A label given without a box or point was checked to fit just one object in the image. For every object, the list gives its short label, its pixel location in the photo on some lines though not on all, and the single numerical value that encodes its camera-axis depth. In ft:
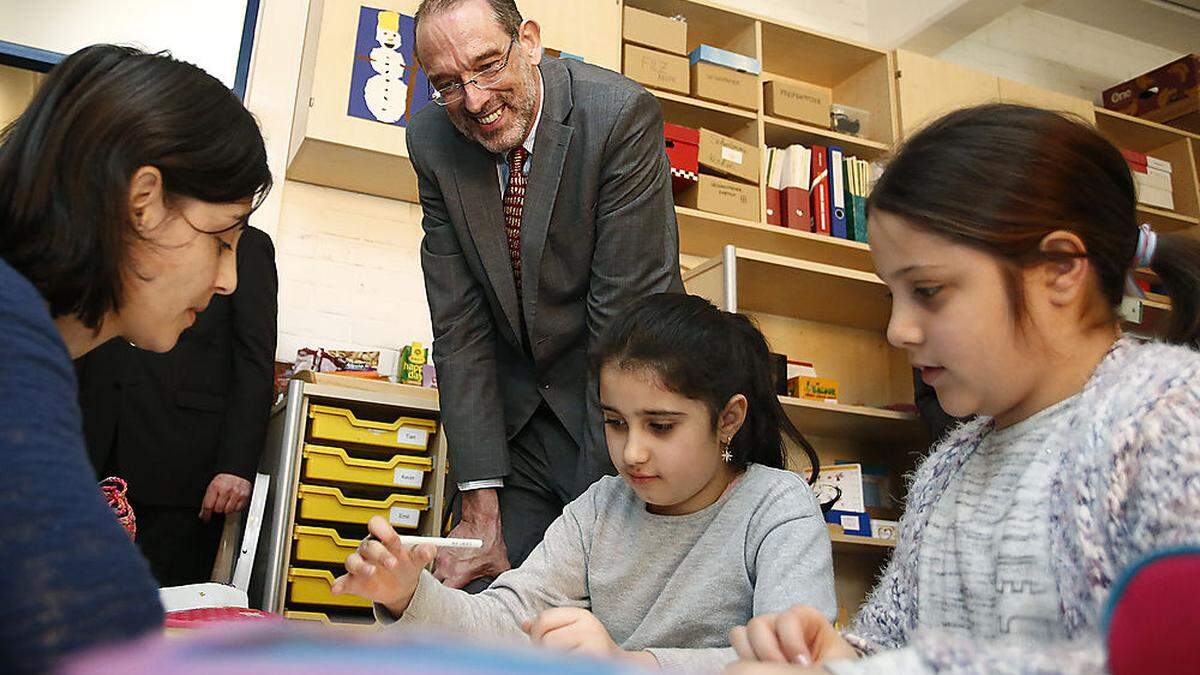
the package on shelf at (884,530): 10.05
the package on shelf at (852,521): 9.96
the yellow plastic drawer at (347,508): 8.18
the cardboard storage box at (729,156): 10.82
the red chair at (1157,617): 1.24
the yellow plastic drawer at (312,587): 8.00
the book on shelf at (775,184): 11.15
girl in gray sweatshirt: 3.89
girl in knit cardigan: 2.67
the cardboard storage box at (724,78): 11.12
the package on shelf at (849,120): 12.17
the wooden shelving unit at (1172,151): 13.55
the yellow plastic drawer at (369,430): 8.26
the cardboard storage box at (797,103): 11.61
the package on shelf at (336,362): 9.34
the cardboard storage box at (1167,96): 13.71
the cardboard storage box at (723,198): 10.68
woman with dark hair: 1.60
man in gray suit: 5.67
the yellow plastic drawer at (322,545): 8.05
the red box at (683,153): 10.58
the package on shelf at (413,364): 9.66
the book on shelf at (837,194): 11.30
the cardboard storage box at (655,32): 10.94
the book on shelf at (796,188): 11.12
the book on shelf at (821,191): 11.27
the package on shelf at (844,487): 10.25
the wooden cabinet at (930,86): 12.07
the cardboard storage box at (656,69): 10.87
